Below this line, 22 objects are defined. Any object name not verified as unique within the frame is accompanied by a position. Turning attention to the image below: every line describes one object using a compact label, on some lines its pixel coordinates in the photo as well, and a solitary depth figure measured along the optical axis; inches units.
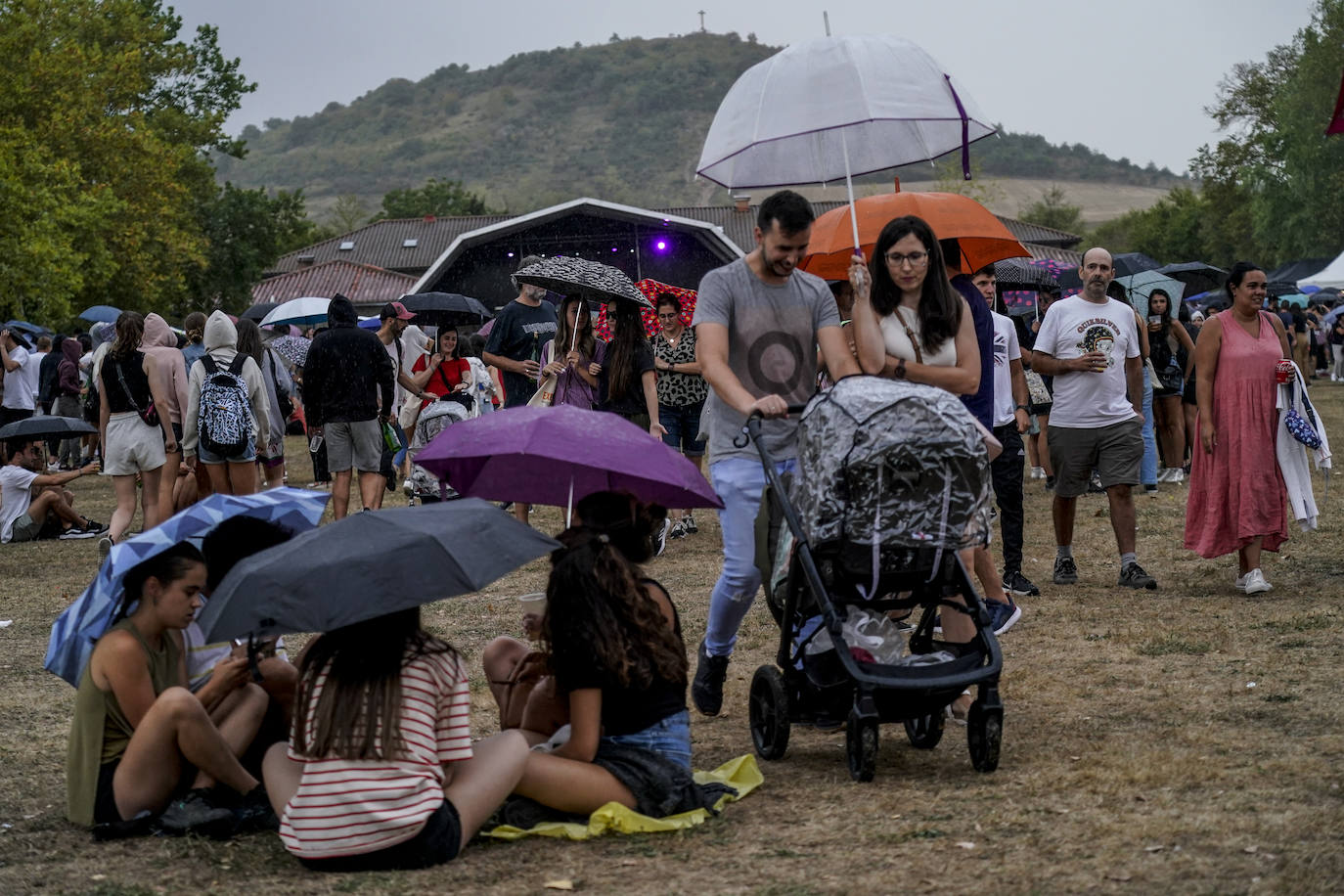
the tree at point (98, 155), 1325.0
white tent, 1914.4
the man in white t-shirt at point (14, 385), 763.4
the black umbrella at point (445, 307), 733.9
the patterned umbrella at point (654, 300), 485.4
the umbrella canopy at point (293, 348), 781.9
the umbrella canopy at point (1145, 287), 599.5
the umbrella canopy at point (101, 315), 953.5
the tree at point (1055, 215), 4677.7
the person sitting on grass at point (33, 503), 545.0
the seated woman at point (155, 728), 182.5
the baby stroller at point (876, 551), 190.9
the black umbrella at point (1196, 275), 881.7
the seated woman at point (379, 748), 165.6
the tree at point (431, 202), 4466.0
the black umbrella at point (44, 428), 544.7
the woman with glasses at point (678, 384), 467.8
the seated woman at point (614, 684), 179.2
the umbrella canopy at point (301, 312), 871.7
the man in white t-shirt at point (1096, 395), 351.6
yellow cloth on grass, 183.3
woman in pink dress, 337.4
